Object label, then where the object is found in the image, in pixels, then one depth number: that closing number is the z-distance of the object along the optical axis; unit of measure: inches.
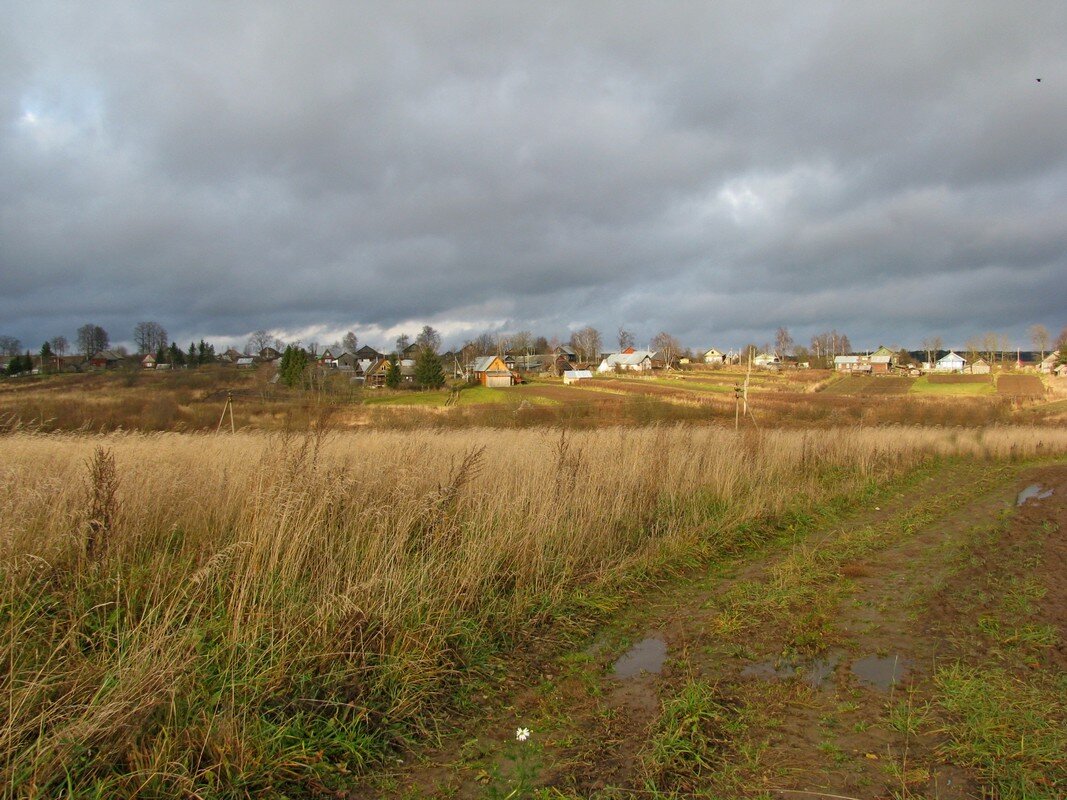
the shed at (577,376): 3757.9
